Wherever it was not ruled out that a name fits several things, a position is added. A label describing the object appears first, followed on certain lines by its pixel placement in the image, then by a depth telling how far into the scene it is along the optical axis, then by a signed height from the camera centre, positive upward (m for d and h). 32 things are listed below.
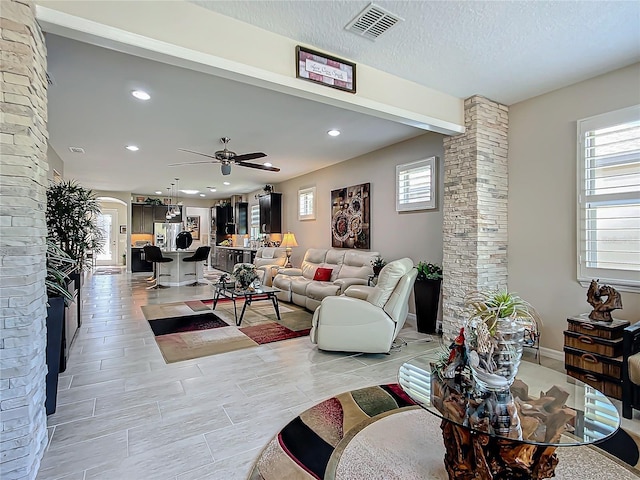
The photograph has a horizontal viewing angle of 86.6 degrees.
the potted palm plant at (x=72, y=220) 4.27 +0.22
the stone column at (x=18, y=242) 1.77 -0.03
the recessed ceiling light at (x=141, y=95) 3.65 +1.55
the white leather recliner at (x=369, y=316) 3.69 -0.87
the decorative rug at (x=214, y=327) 4.07 -1.31
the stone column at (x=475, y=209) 3.96 +0.33
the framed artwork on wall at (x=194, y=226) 14.51 +0.45
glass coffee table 5.14 -0.85
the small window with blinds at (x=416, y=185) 5.06 +0.81
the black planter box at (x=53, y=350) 2.53 -0.85
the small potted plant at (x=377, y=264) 5.58 -0.45
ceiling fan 5.07 +1.19
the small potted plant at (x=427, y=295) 4.68 -0.82
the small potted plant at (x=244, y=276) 5.27 -0.61
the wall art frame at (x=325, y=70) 2.89 +1.48
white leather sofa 5.62 -0.73
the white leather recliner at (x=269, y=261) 7.55 -0.58
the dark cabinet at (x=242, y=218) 11.54 +0.64
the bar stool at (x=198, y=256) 8.98 -0.52
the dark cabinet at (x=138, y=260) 11.32 -0.80
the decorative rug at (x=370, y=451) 1.87 -1.30
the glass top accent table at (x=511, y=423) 1.48 -0.85
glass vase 1.64 -0.56
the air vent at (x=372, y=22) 2.46 +1.64
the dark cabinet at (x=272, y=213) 9.37 +0.65
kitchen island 8.90 -0.89
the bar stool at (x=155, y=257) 8.38 -0.52
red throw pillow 6.33 -0.72
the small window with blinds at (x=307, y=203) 7.98 +0.80
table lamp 7.83 -0.13
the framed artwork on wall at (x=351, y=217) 6.31 +0.39
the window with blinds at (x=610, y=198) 3.14 +0.37
